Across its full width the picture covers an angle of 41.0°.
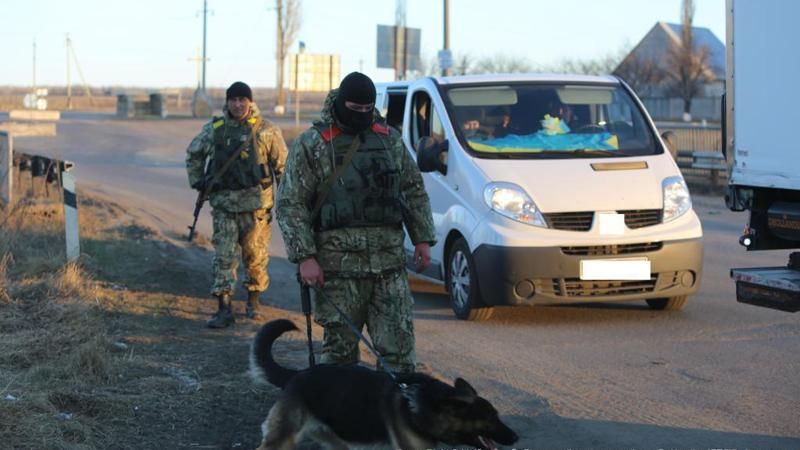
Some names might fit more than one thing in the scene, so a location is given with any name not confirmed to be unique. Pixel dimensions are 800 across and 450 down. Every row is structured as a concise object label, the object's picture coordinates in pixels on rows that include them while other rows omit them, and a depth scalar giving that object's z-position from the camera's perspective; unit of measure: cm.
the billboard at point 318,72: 4172
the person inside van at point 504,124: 898
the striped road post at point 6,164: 1341
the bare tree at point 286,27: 6919
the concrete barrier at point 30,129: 2116
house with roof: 6500
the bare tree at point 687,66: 6222
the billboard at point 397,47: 2931
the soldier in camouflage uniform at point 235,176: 821
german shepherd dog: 397
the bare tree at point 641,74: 6500
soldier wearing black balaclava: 505
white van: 818
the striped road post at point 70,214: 994
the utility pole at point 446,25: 2684
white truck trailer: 564
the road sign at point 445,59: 2672
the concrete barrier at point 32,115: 5234
